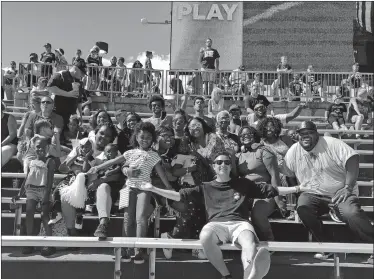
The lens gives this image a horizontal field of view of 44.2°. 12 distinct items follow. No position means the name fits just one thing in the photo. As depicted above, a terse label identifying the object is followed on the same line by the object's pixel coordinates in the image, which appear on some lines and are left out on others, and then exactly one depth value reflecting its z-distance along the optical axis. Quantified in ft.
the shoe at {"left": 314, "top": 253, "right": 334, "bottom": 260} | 15.60
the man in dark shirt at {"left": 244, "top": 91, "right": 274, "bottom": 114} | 23.78
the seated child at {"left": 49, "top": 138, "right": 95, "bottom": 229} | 15.60
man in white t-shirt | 14.07
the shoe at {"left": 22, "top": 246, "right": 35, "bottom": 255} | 15.25
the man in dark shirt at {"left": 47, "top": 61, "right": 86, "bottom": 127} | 22.54
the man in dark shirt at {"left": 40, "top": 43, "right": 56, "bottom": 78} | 36.29
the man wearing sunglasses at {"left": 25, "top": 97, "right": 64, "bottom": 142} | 19.07
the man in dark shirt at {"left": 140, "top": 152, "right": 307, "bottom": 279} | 13.10
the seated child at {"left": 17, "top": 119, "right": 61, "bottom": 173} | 16.29
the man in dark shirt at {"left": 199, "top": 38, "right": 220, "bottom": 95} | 37.60
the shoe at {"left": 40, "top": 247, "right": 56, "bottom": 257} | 15.07
